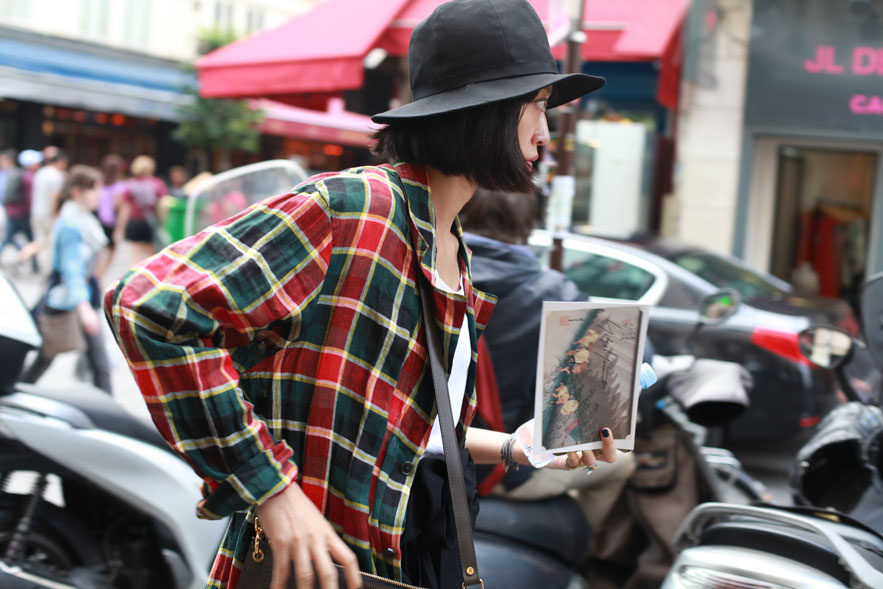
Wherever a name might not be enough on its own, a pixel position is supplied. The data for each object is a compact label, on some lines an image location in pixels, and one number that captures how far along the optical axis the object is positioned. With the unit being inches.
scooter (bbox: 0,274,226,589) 106.9
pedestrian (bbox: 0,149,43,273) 543.2
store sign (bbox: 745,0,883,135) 385.1
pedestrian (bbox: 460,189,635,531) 116.0
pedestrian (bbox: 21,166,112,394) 232.5
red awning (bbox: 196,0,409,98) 297.6
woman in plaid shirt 51.3
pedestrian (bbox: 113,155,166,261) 461.4
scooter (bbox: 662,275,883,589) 77.5
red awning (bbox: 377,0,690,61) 306.0
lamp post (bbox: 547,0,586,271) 171.5
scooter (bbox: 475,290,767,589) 108.6
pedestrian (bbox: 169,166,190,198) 663.1
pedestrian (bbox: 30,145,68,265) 507.2
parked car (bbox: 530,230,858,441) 222.5
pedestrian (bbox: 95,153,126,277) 453.4
